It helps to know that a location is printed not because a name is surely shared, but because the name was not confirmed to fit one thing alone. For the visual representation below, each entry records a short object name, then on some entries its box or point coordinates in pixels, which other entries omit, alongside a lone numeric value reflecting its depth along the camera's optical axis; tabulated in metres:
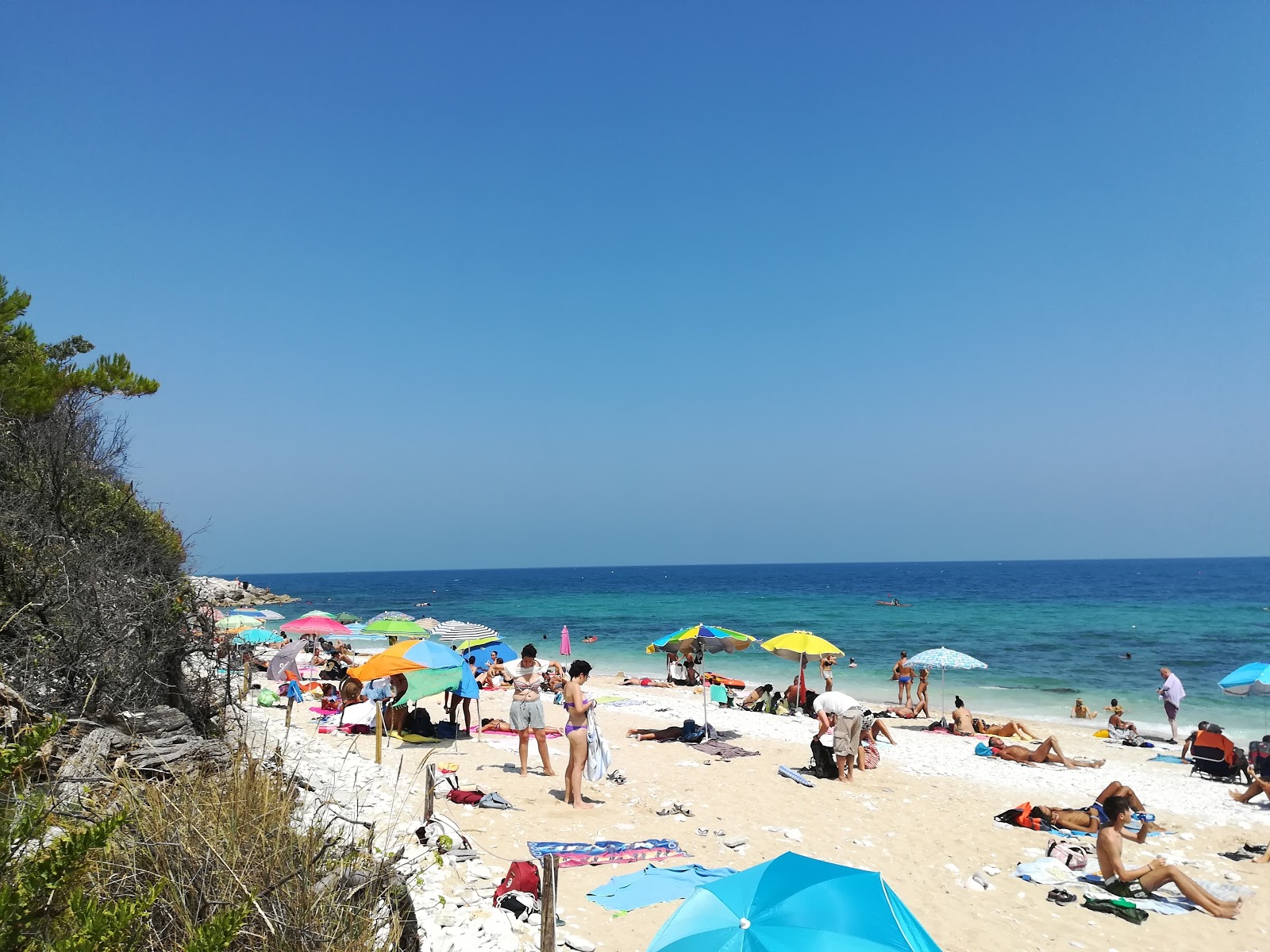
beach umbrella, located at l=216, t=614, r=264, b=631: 22.05
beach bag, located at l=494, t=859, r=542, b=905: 6.01
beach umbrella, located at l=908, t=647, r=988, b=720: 17.20
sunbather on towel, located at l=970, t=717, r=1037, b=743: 16.47
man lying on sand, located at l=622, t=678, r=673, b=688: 23.52
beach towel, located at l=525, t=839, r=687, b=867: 7.19
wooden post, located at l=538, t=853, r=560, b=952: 4.74
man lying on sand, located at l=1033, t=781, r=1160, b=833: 9.33
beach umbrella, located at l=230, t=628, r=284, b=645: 20.61
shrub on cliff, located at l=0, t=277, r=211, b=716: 6.66
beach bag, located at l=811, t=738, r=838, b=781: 11.80
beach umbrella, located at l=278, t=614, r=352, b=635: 19.62
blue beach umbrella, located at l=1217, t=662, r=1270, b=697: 13.42
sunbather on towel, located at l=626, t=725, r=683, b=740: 14.34
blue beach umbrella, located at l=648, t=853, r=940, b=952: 3.55
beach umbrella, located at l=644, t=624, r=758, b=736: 14.35
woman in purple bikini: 8.92
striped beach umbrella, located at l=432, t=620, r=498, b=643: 17.87
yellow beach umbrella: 15.52
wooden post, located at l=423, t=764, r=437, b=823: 7.05
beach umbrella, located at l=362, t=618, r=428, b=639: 16.27
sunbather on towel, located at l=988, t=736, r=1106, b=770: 13.84
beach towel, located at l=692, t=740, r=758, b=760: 13.12
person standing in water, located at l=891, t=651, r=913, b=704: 19.88
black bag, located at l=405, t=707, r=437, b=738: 12.81
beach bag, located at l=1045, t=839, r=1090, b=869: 8.20
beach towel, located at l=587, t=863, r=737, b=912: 6.25
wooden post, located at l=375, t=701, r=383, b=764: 9.79
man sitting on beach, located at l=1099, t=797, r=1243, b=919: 7.25
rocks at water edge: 58.72
